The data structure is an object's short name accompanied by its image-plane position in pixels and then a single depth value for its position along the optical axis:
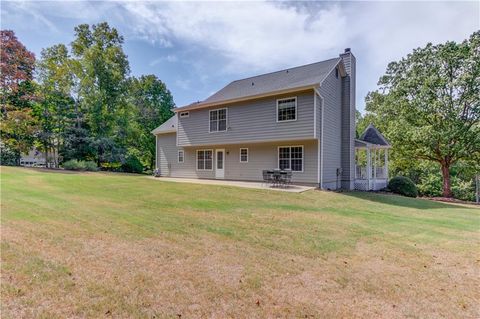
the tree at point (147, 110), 33.41
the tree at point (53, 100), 25.88
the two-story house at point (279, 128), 13.94
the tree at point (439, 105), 17.67
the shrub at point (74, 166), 22.78
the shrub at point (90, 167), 23.40
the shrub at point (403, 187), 16.78
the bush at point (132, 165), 28.49
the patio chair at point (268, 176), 13.60
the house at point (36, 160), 27.95
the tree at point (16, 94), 22.69
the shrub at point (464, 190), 23.24
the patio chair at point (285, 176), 13.16
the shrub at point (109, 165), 28.08
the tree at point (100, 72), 26.55
